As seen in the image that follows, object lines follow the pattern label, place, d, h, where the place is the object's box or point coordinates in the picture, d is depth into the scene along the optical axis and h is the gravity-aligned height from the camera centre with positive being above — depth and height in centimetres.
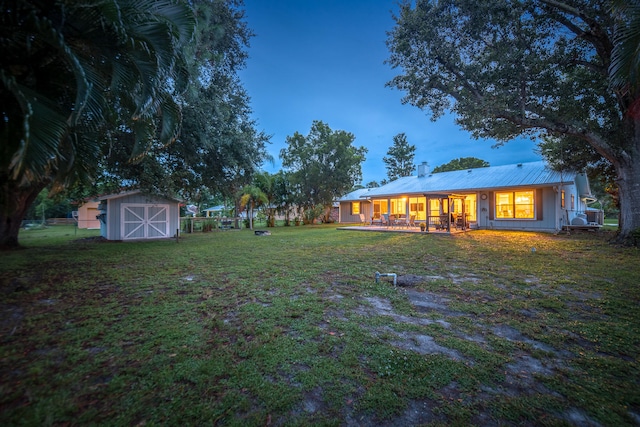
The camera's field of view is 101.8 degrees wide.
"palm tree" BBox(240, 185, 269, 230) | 2116 +179
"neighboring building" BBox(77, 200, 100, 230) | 2652 +71
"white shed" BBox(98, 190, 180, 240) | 1378 +33
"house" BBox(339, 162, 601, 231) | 1441 +119
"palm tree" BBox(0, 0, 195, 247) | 290 +203
